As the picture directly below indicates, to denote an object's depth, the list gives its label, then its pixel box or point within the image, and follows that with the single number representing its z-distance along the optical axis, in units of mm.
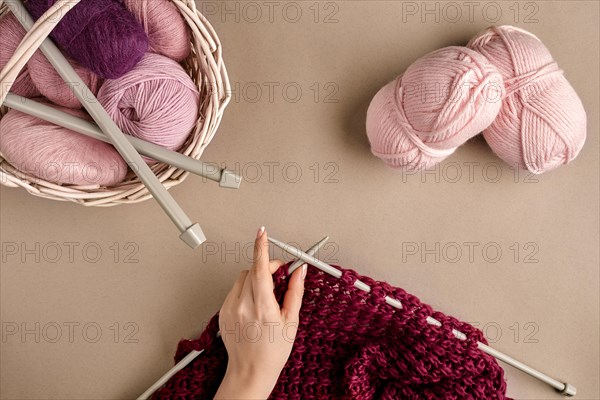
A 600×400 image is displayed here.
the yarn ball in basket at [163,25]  828
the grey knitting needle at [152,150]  816
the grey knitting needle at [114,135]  788
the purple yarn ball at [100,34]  775
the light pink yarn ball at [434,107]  834
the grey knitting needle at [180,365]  903
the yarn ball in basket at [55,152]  825
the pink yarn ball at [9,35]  832
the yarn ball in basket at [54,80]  827
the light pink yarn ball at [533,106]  865
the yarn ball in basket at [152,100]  825
